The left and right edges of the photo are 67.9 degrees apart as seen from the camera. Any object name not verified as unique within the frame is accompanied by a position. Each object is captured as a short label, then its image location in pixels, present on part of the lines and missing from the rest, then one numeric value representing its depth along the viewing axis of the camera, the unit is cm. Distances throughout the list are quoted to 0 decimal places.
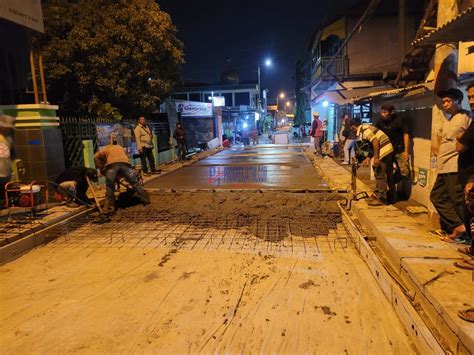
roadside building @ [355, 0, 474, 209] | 390
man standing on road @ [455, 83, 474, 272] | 348
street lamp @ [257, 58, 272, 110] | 3715
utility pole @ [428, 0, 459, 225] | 442
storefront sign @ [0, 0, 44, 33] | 650
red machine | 584
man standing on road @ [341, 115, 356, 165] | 1227
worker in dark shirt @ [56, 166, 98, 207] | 698
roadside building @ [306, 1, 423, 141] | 1928
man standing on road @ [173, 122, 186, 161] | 1516
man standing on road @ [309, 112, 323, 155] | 1617
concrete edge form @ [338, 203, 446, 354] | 267
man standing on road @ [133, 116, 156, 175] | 1105
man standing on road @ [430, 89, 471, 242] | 414
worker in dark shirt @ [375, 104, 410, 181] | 626
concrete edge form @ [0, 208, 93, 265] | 489
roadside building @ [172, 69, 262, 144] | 2292
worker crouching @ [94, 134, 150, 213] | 695
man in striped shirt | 607
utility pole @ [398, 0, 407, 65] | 1179
